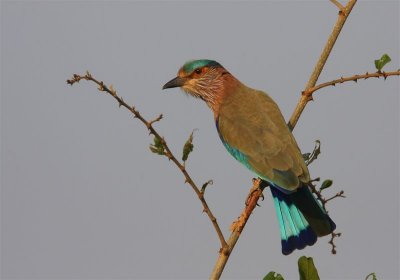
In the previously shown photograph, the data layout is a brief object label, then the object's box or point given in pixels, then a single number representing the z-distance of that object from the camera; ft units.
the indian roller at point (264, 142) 27.48
